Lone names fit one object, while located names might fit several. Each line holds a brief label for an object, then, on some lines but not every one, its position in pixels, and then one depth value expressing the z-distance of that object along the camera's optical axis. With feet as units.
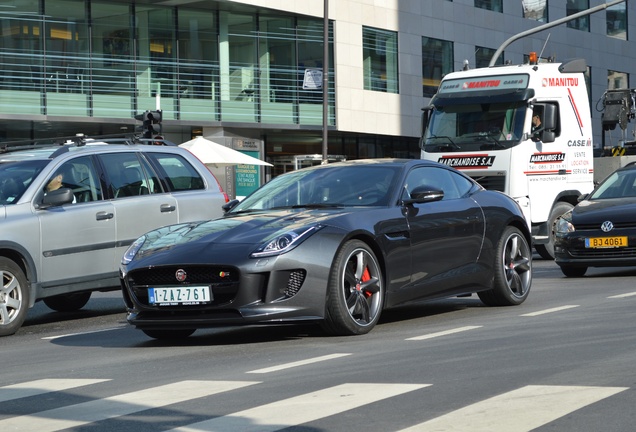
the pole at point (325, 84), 113.39
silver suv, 38.96
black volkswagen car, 52.54
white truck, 66.54
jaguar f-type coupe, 30.91
